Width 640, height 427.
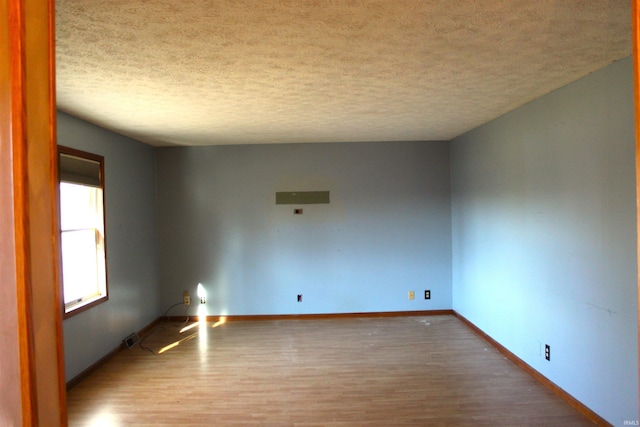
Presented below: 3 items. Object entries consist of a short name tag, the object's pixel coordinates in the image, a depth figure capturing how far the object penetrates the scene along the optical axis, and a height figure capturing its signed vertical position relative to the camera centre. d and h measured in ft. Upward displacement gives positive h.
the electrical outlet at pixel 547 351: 9.55 -4.07
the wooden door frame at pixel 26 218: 2.10 -0.03
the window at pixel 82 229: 10.36 -0.55
